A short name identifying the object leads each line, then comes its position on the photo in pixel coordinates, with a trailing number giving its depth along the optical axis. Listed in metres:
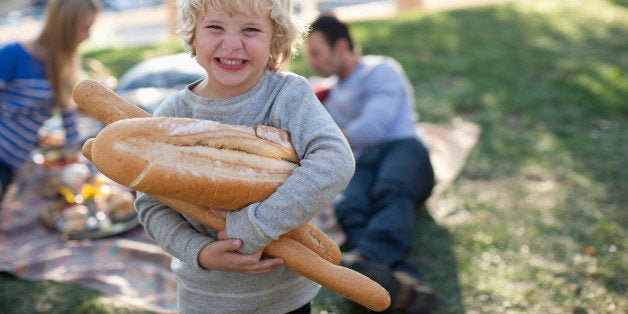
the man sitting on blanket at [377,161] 3.34
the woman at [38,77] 4.27
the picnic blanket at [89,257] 3.50
